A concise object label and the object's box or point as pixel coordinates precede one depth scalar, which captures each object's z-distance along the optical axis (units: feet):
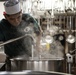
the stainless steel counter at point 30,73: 4.50
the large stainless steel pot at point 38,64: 7.41
